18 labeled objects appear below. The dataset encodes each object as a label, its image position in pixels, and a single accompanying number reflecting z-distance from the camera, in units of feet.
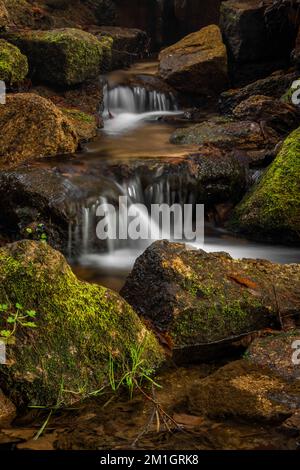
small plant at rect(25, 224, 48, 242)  19.38
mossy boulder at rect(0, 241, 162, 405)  10.30
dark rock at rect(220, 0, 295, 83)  36.73
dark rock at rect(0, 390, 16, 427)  9.77
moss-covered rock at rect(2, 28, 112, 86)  32.40
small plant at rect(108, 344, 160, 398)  10.90
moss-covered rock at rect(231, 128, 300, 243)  20.31
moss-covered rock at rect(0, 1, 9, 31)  30.40
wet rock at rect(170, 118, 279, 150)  27.84
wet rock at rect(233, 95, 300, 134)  29.42
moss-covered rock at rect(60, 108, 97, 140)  29.40
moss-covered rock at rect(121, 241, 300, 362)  12.89
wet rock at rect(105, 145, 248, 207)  22.95
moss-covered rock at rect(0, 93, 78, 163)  23.09
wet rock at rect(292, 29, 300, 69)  33.60
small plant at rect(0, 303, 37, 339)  10.52
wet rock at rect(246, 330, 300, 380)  11.29
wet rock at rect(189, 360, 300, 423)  9.91
